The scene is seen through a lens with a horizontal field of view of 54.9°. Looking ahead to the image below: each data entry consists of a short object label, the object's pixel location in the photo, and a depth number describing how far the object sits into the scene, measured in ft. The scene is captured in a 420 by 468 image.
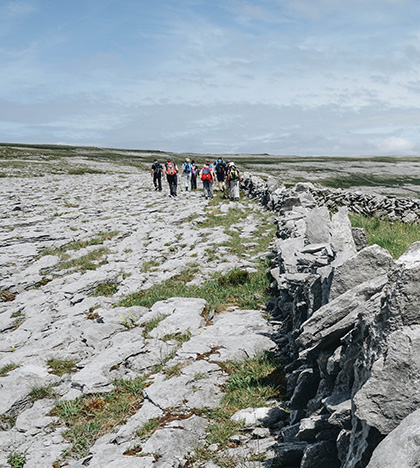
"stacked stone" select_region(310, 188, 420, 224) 73.15
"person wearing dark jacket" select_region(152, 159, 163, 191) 125.81
